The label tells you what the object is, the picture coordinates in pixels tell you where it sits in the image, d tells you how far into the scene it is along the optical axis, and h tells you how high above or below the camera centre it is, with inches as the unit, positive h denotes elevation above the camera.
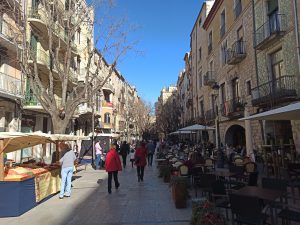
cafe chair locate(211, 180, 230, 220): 277.4 -43.3
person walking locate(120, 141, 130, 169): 793.6 -18.2
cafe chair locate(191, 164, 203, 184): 411.8 -37.3
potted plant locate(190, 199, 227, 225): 181.2 -43.4
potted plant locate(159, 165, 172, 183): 501.7 -47.4
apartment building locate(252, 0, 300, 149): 600.4 +178.9
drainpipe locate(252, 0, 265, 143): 743.7 +189.0
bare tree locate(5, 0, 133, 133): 616.4 +241.3
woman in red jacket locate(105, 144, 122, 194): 424.8 -24.5
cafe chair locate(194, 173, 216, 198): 294.8 -36.8
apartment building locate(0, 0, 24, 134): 717.3 +165.3
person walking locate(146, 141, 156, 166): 844.6 -15.3
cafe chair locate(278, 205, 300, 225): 192.9 -47.1
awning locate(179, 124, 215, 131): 775.7 +39.1
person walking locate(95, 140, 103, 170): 764.0 -24.1
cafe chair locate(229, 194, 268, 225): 191.8 -42.2
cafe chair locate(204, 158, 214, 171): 483.2 -33.2
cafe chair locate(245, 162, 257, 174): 402.1 -31.9
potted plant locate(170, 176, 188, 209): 316.8 -51.2
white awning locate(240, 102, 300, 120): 287.3 +30.1
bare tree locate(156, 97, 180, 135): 2346.0 +216.5
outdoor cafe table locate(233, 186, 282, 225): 222.4 -38.9
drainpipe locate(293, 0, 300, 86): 582.0 +221.3
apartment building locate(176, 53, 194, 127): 1801.2 +344.9
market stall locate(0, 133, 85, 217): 306.3 -37.7
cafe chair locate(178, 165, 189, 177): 416.2 -36.6
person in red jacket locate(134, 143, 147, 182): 516.4 -24.1
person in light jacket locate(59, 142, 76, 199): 394.6 -30.8
